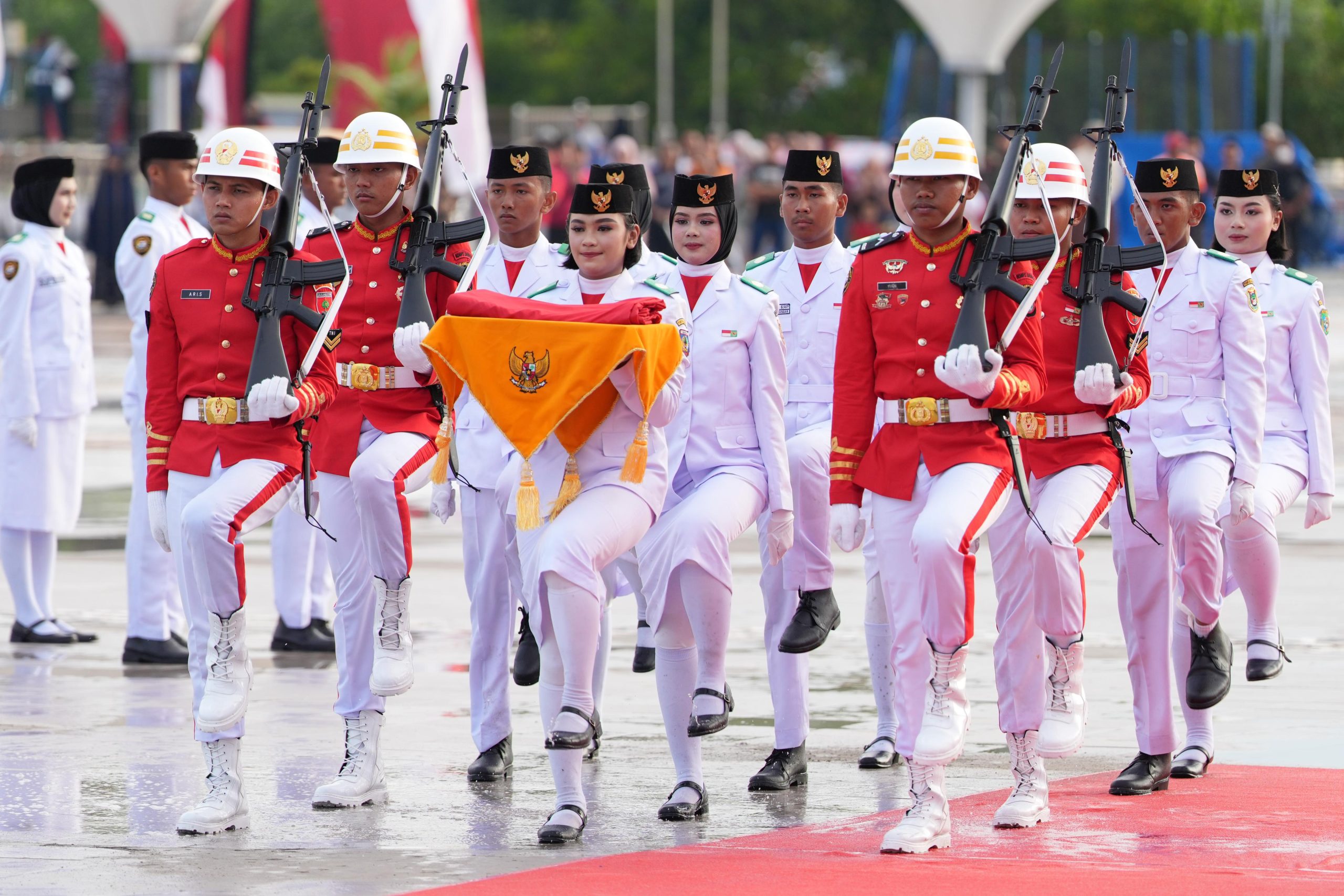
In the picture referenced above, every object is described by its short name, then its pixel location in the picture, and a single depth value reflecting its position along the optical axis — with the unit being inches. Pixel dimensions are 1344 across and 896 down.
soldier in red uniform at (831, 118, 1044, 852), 572.1
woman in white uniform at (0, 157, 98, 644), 925.8
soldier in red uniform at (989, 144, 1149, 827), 601.9
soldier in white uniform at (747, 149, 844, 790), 663.1
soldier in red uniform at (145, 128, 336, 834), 608.1
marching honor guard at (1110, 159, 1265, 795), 660.1
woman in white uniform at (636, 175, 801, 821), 620.1
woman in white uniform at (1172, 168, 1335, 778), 729.6
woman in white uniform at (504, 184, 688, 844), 586.2
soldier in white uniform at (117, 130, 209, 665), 879.1
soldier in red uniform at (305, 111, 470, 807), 646.5
